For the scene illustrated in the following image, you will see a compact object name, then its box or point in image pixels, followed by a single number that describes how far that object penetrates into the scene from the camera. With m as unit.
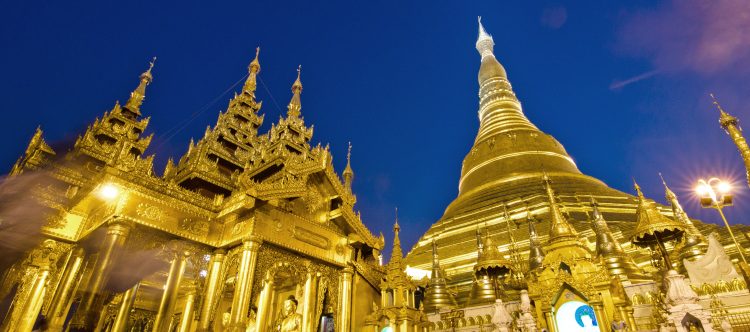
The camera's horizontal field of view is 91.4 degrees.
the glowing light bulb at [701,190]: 8.20
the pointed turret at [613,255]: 10.30
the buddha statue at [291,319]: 7.62
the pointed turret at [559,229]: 9.27
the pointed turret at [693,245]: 10.41
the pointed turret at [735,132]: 8.75
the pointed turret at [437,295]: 12.02
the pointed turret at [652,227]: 8.84
